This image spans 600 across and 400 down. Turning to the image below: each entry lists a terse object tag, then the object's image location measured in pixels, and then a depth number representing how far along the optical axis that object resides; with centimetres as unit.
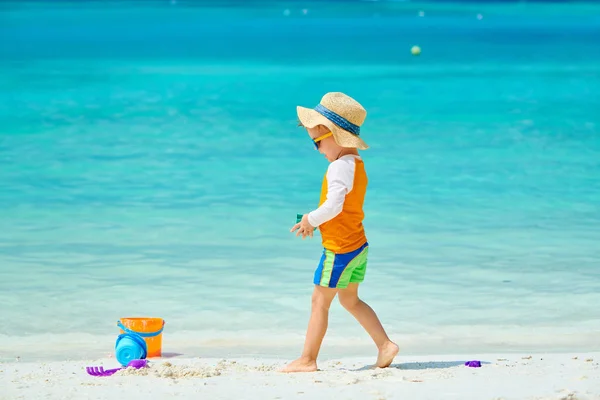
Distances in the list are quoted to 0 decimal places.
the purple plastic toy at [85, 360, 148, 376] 919
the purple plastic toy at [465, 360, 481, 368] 952
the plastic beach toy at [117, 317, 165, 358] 1020
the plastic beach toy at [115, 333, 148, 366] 990
